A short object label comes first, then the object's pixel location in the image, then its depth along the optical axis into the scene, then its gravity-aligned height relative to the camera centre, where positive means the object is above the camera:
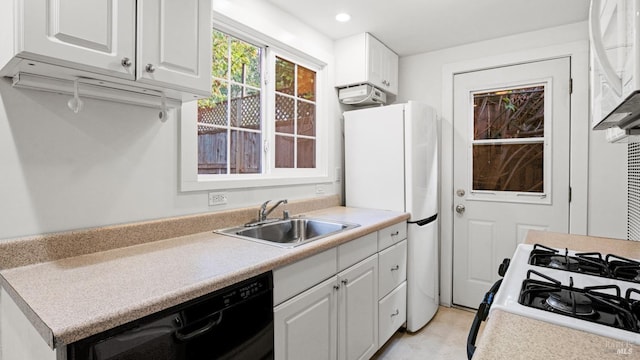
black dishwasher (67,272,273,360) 0.85 -0.47
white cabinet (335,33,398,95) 2.65 +0.97
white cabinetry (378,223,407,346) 2.12 -0.71
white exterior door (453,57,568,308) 2.56 +0.13
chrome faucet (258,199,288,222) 2.02 -0.21
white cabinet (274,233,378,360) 1.38 -0.65
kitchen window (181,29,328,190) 1.91 +0.37
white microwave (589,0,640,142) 0.51 +0.23
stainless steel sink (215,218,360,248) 1.87 -0.32
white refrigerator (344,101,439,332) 2.45 +0.02
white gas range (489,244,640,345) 0.76 -0.33
